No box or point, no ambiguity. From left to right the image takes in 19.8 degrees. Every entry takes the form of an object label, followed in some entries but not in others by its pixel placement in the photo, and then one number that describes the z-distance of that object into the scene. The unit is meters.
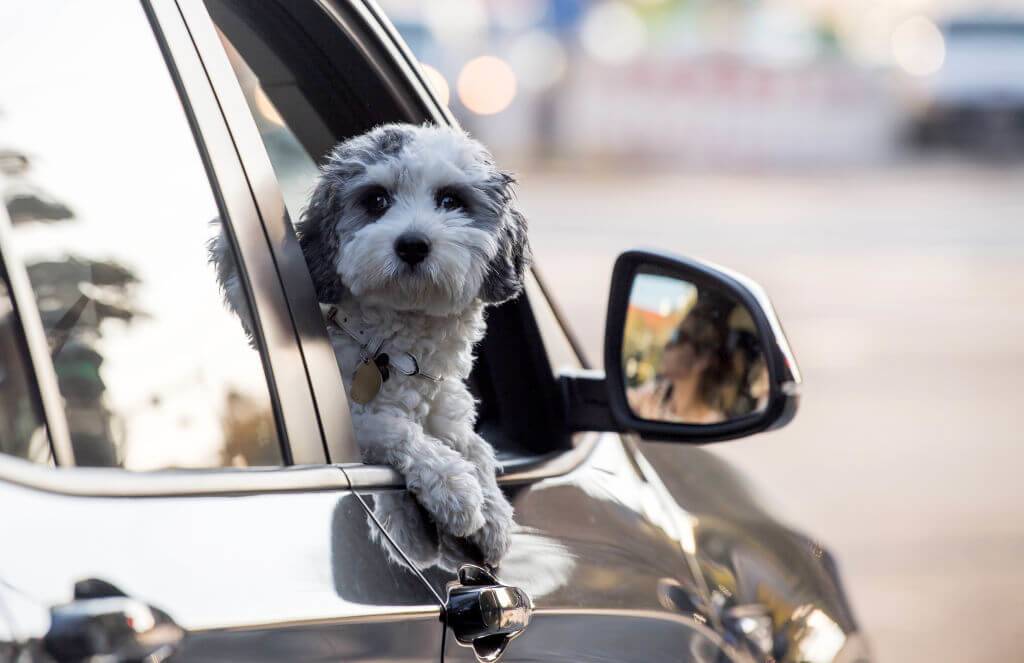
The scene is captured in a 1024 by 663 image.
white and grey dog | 3.89
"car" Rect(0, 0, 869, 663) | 2.91
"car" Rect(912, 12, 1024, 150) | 57.14
